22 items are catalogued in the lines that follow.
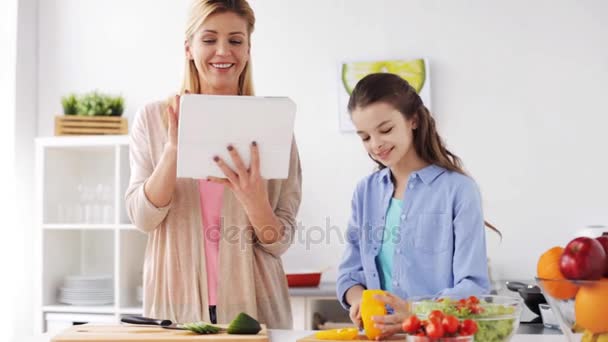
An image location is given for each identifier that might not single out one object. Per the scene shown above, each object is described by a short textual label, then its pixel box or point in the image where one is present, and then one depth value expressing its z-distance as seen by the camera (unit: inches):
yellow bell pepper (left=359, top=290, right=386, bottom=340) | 56.9
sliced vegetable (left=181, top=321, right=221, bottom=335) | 58.6
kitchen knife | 61.5
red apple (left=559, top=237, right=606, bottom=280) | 40.1
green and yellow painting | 145.2
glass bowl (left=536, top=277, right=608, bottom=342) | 39.8
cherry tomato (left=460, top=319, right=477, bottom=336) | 43.1
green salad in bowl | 46.9
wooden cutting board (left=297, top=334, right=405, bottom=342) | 56.6
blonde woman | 69.1
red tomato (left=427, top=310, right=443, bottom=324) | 43.3
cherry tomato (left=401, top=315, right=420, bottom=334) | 43.7
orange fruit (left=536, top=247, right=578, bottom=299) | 41.0
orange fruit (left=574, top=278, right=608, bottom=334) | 39.7
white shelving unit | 141.3
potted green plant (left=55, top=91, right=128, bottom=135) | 144.3
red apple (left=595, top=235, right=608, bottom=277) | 42.5
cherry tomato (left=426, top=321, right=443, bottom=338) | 42.5
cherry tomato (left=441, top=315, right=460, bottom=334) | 42.6
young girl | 65.0
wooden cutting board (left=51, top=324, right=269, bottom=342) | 56.6
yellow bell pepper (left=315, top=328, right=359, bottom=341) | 57.1
